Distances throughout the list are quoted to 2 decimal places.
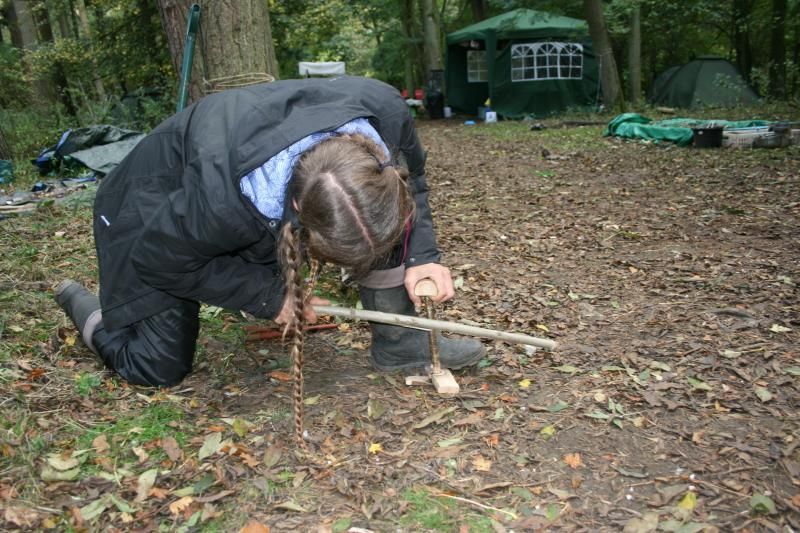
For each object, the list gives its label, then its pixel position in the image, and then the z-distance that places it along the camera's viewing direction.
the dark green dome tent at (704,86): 14.14
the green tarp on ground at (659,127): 8.60
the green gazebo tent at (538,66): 15.60
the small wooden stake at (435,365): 2.50
